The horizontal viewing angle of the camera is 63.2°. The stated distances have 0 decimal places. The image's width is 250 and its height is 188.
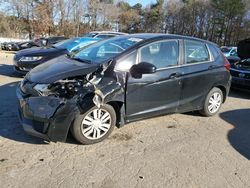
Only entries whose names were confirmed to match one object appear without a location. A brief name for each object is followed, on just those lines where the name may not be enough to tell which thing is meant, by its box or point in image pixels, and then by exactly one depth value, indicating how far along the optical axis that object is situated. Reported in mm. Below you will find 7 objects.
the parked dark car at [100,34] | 9671
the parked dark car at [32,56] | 5551
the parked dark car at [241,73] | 5606
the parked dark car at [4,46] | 19209
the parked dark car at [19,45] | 16075
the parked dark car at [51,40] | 14016
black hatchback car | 2701
